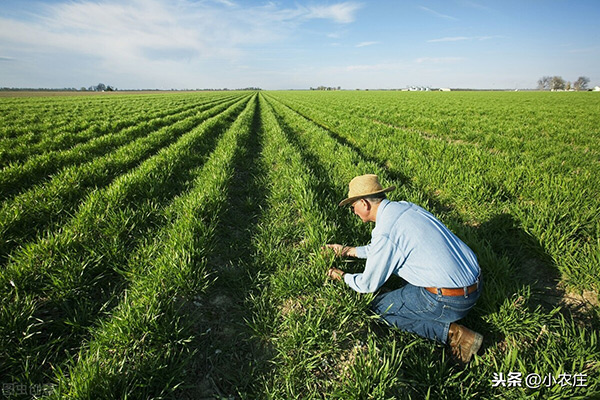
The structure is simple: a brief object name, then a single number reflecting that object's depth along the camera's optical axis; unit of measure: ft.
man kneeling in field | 6.60
